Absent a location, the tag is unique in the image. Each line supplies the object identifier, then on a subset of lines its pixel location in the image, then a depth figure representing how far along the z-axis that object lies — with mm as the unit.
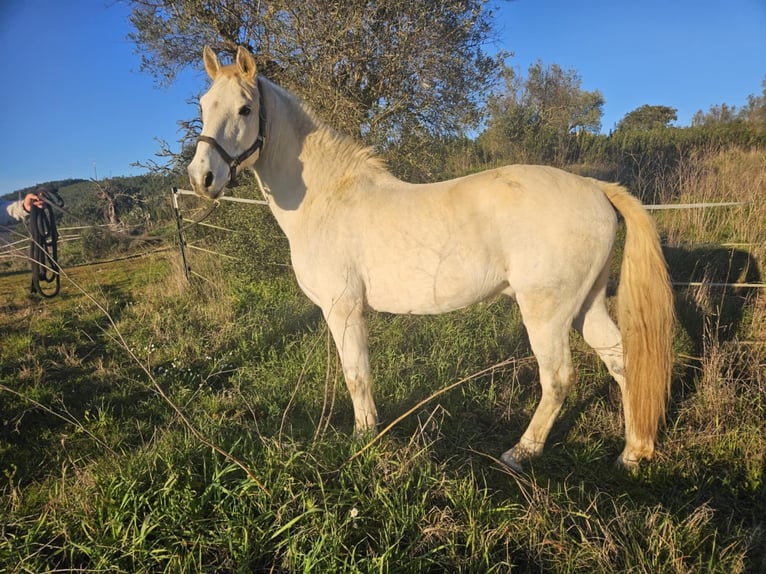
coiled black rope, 5703
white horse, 2238
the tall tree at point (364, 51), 5215
